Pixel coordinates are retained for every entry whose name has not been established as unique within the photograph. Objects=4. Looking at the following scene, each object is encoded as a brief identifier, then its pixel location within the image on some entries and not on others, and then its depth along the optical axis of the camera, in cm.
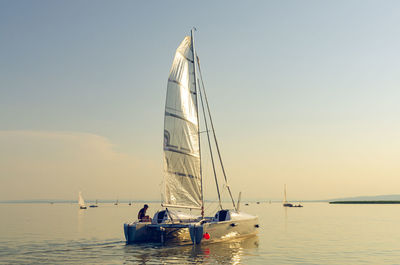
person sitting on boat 3238
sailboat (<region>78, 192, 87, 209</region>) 15051
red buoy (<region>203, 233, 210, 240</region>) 2891
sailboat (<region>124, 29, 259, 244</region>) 3186
